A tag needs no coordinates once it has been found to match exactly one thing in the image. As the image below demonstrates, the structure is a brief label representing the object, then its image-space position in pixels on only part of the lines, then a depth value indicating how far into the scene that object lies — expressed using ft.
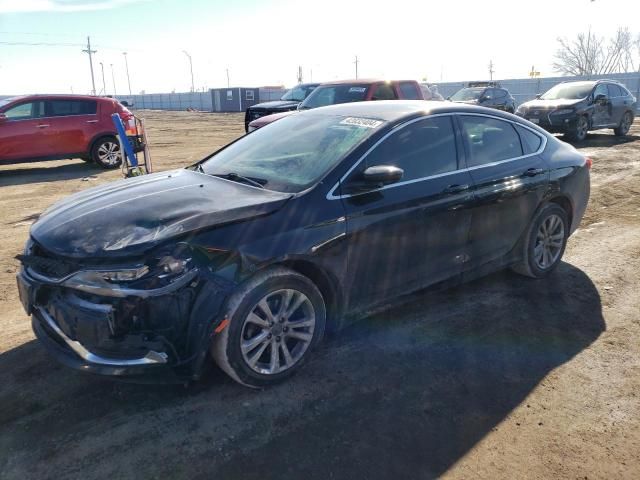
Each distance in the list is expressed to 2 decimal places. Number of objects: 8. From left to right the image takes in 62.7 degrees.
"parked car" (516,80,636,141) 49.08
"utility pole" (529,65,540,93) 178.17
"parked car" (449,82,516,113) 61.62
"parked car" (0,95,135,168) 36.55
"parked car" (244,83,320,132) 47.78
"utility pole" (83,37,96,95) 249.75
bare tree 245.24
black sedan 9.26
